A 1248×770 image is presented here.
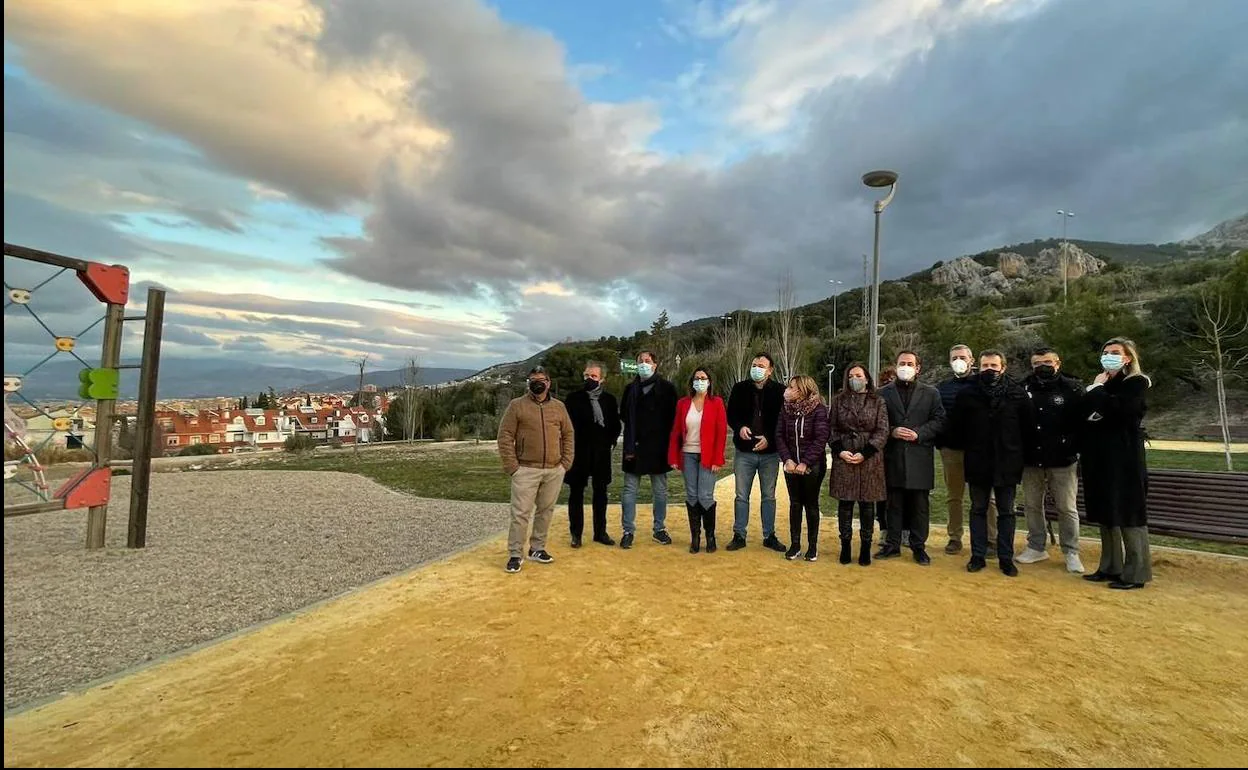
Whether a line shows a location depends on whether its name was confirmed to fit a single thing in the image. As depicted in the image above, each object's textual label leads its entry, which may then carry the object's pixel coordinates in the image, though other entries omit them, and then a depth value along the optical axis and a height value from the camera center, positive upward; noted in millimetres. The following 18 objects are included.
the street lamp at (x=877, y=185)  8961 +3747
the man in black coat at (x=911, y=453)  5523 -207
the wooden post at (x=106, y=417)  6125 +91
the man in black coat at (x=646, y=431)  6082 -18
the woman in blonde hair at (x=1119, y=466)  4684 -274
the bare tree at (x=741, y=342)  32812 +5560
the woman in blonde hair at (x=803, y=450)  5473 -190
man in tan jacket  5434 -258
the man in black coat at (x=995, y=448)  5195 -151
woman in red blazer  5887 -183
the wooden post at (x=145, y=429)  6410 -34
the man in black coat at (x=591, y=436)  6109 -74
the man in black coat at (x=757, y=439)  5871 -90
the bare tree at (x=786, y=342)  30656 +4893
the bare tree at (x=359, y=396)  23203 +1605
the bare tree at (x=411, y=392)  36350 +2254
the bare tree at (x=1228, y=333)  21406 +3694
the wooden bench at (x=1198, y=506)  5137 -671
